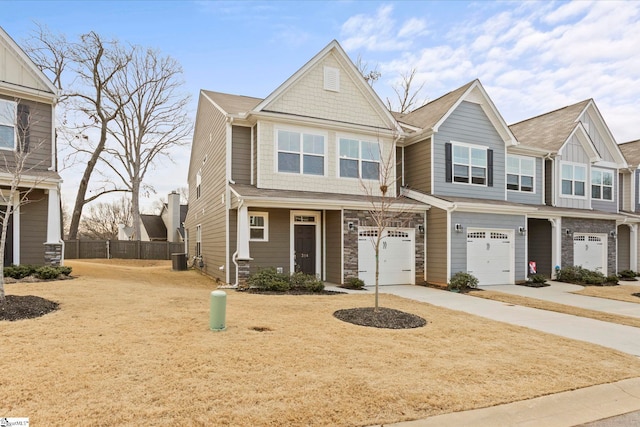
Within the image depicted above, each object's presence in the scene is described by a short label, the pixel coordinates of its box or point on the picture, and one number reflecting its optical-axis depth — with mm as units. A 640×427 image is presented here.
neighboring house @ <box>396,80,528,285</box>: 14672
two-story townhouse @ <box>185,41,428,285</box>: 13414
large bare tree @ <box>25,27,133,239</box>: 25391
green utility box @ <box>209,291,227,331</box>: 6535
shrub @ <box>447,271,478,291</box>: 13711
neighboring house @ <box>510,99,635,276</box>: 17984
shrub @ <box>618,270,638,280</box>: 19031
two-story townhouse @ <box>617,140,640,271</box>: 20938
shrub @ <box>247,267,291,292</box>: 11836
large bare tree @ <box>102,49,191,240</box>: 29719
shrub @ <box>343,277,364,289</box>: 13320
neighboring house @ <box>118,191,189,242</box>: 35031
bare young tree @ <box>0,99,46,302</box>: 11859
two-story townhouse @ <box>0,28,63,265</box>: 12227
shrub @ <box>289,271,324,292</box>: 11992
